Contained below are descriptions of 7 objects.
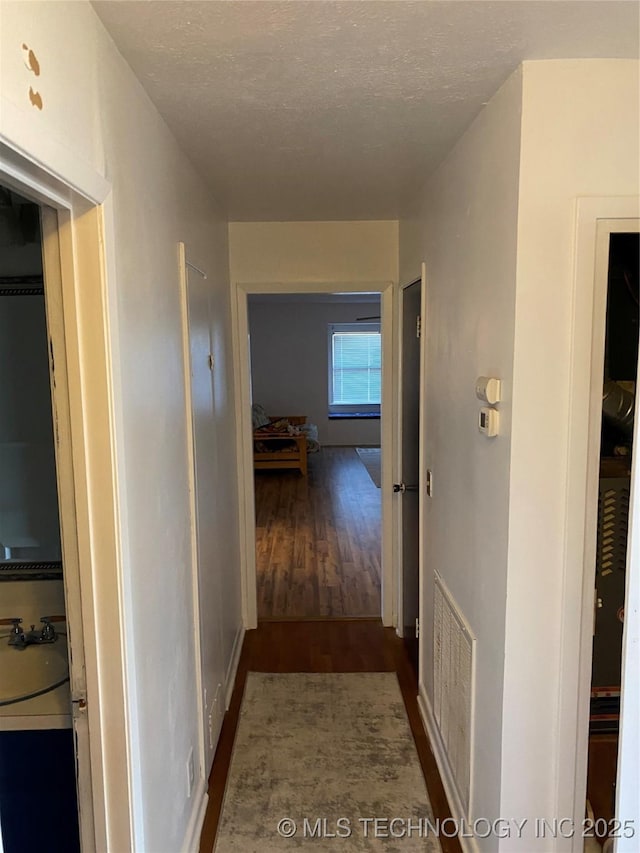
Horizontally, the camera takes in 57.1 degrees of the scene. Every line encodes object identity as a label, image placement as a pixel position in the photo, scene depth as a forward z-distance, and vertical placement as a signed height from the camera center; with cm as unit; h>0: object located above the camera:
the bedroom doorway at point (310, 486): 354 -141
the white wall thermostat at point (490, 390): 161 -7
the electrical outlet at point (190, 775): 202 -141
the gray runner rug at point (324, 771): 211 -165
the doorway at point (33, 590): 143 -65
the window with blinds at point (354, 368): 950 -3
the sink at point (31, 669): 160 -85
